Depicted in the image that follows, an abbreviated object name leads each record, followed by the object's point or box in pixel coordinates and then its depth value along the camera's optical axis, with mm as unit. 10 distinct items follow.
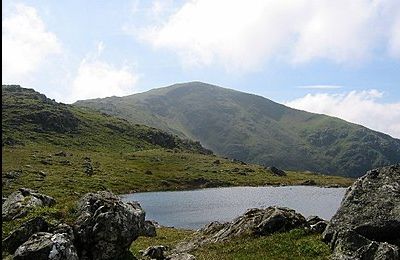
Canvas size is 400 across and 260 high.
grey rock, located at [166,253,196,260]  30630
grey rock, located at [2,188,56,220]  34562
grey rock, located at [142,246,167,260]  33906
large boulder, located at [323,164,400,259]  28297
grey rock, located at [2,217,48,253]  28172
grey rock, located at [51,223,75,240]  28438
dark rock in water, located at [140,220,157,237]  53156
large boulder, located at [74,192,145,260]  29328
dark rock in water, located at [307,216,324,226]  38603
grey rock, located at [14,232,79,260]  25234
